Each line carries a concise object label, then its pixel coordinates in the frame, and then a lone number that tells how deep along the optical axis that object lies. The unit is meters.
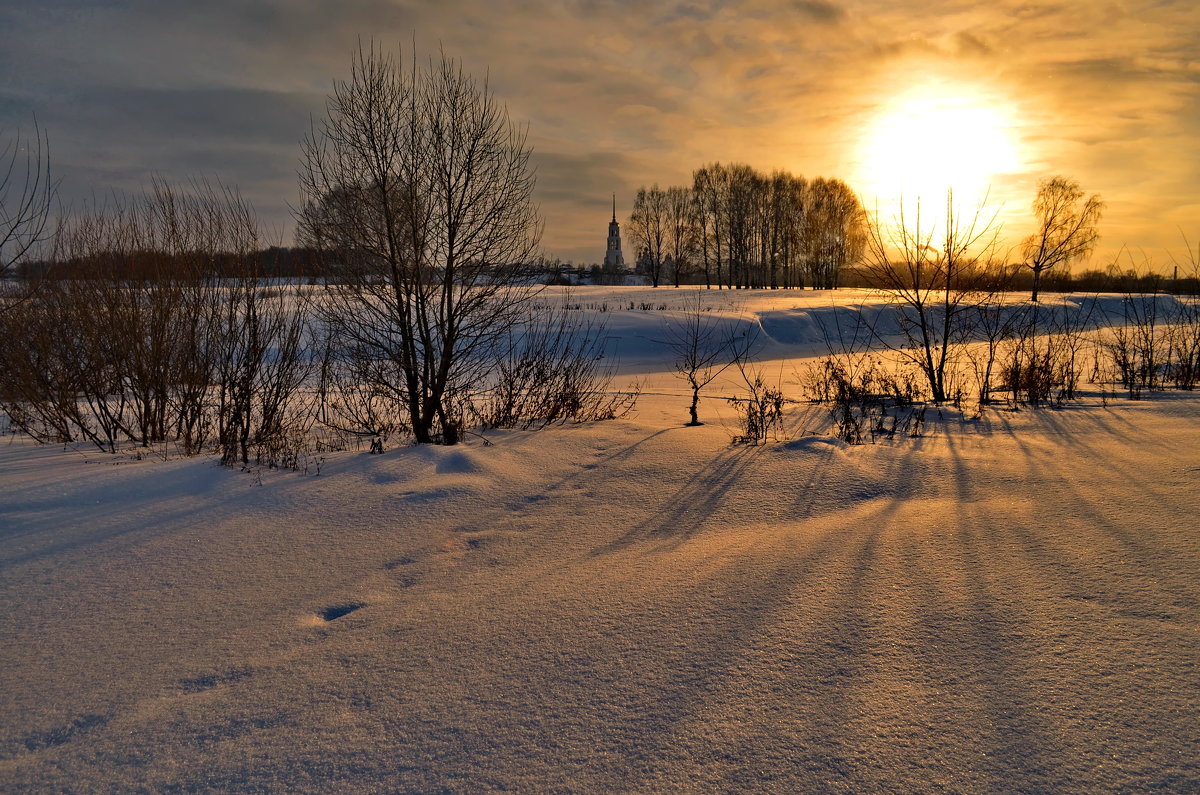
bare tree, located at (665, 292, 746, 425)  14.58
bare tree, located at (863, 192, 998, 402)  7.71
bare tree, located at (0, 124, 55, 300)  5.36
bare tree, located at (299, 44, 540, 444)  6.16
